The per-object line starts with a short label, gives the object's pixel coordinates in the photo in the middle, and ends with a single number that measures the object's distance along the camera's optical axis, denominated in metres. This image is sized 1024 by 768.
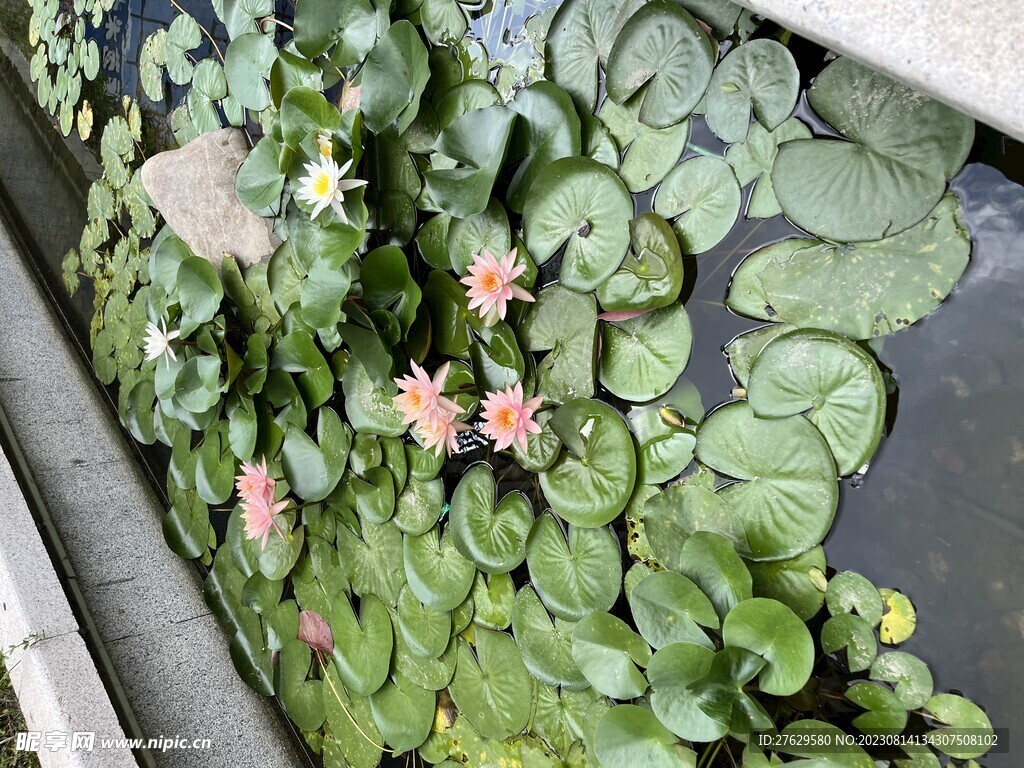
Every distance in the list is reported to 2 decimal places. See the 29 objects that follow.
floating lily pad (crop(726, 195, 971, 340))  0.77
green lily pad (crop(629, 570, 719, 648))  0.93
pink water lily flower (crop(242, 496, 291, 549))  1.48
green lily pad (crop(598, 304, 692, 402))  1.00
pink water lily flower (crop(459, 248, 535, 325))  1.07
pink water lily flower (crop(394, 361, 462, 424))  1.14
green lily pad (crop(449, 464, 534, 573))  1.21
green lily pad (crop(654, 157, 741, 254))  0.95
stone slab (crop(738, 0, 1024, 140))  0.55
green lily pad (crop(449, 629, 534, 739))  1.24
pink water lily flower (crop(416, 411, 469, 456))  1.16
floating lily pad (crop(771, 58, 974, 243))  0.77
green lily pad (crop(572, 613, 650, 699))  1.01
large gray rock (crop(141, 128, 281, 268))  1.71
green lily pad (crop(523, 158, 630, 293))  1.03
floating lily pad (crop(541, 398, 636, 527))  1.06
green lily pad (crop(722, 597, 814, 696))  0.85
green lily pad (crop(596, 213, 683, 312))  0.96
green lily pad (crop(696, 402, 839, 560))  0.87
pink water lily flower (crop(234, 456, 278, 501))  1.49
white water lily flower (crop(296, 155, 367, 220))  1.22
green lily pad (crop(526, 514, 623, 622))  1.09
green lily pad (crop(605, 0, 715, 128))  0.95
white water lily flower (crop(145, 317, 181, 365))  1.62
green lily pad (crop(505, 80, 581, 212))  1.07
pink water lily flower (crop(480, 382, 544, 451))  1.08
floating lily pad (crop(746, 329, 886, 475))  0.83
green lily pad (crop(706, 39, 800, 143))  0.88
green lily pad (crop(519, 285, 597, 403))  1.08
